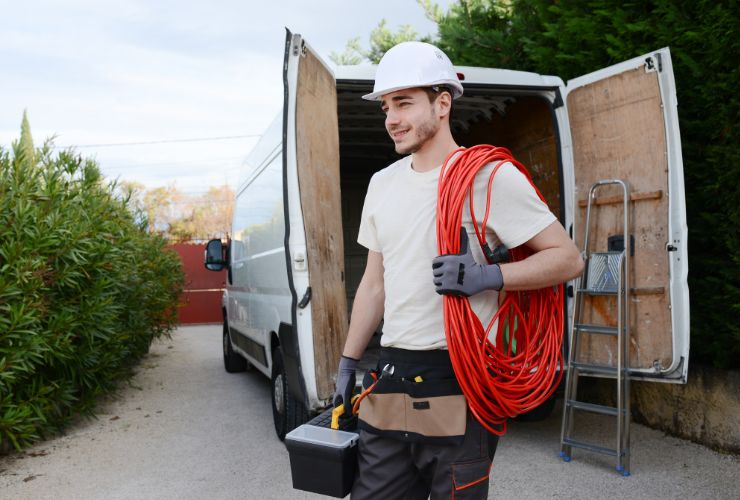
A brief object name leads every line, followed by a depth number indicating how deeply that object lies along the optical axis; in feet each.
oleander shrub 14.60
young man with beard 5.70
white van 12.55
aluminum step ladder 13.30
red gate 51.88
